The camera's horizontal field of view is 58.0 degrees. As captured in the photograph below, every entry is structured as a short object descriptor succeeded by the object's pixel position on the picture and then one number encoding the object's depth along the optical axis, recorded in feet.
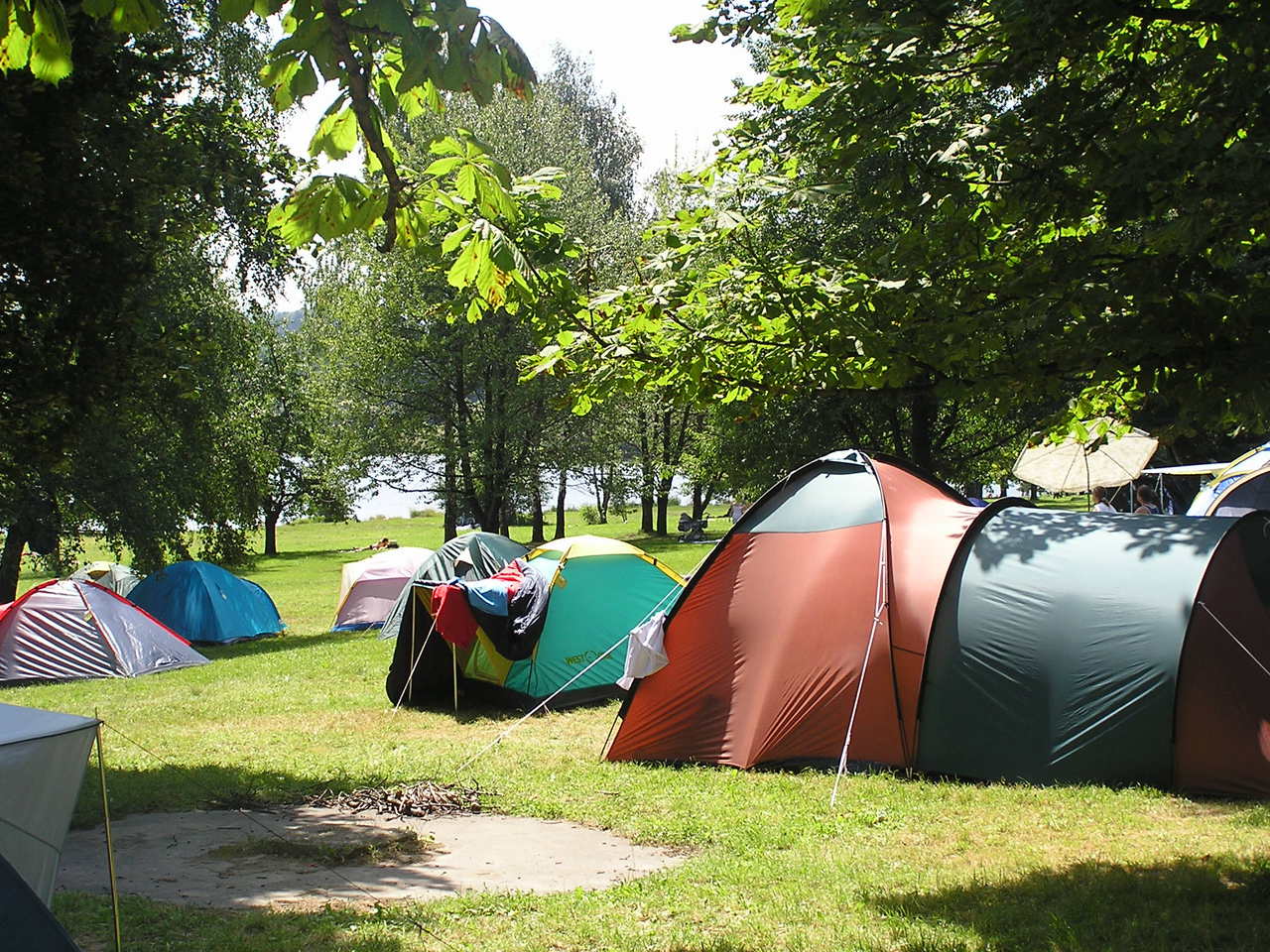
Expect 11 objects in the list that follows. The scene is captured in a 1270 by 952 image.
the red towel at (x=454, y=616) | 37.27
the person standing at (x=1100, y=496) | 91.46
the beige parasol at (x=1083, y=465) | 67.72
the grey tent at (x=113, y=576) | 76.48
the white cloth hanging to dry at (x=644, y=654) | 28.89
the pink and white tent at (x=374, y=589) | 66.23
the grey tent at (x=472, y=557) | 49.32
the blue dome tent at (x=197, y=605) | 62.44
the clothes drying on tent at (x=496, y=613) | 37.42
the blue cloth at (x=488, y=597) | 37.88
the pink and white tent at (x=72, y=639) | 49.21
